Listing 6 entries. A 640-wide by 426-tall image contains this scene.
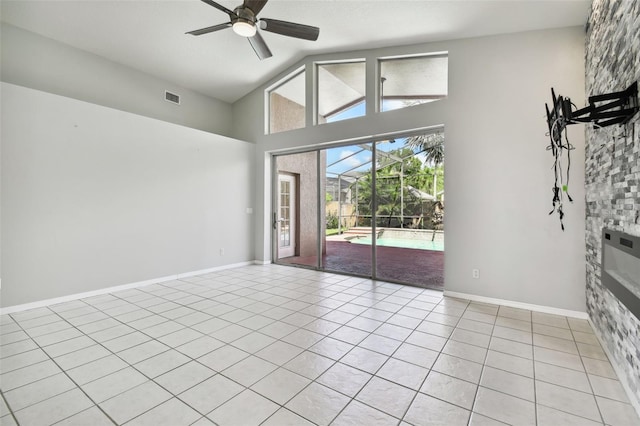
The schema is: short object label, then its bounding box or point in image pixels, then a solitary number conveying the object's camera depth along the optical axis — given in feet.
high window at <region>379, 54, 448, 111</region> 13.51
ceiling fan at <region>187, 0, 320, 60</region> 8.98
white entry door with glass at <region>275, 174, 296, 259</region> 20.79
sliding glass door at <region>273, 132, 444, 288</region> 15.29
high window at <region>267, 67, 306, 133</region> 18.63
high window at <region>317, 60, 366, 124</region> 16.08
